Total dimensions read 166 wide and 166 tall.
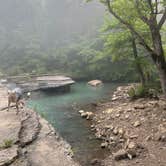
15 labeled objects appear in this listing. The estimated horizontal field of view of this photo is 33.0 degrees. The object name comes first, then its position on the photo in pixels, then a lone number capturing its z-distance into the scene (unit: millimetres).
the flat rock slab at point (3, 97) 12871
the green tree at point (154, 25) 9445
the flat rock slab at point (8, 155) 6314
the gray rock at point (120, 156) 7815
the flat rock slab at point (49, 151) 6754
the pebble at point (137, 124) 10148
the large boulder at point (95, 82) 24998
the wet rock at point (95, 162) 7910
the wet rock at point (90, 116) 13114
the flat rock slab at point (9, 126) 7963
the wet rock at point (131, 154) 7711
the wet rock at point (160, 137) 8471
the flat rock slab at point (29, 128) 8005
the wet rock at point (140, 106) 11958
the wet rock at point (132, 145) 8283
